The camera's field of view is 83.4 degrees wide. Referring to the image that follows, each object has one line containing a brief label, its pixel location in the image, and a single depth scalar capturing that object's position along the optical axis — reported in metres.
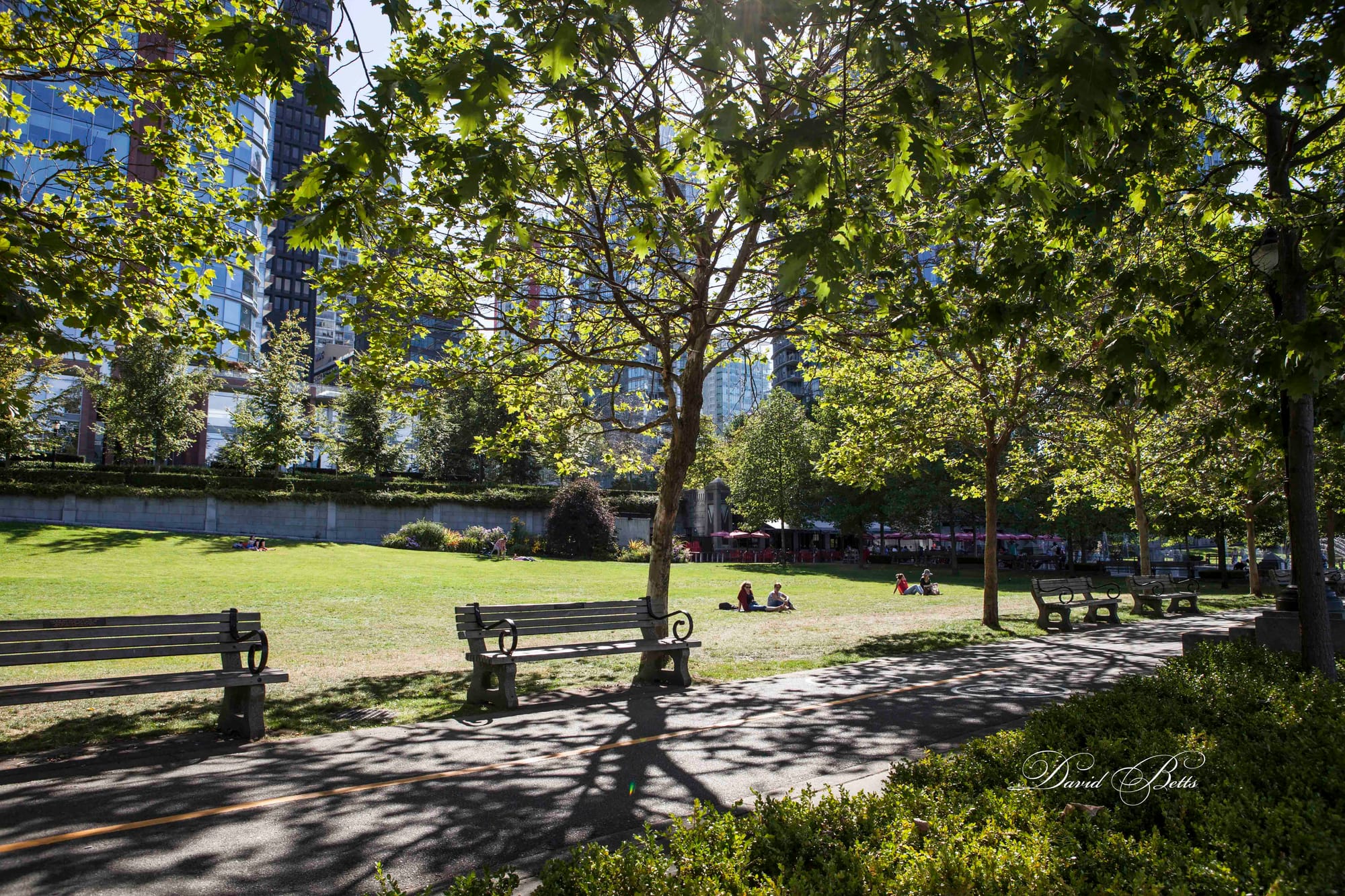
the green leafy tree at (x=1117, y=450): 18.55
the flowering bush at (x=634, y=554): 38.38
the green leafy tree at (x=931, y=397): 12.38
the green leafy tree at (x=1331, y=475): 15.53
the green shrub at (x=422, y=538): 36.72
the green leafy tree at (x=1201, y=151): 4.68
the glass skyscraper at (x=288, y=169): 115.25
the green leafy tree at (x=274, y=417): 38.50
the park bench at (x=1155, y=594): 20.00
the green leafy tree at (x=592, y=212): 4.31
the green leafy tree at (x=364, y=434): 43.59
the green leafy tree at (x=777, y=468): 46.44
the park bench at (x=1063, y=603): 16.22
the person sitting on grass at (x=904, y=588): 28.36
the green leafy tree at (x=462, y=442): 52.50
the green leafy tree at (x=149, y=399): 35.16
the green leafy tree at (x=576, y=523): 37.81
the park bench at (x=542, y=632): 8.38
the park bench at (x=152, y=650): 6.09
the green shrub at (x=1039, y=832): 2.65
